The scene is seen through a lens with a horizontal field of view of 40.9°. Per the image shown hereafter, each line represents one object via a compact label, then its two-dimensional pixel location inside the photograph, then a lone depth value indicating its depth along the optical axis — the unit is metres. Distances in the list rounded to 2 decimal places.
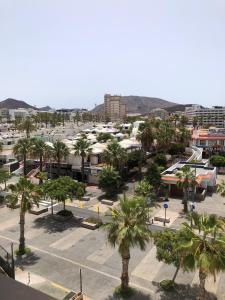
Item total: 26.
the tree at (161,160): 69.81
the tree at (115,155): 60.19
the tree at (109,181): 54.06
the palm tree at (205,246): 17.47
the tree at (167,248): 25.24
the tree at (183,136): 85.25
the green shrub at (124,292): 25.85
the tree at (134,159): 68.62
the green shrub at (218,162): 76.56
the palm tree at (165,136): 74.88
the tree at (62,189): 42.25
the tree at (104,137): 100.07
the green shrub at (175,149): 81.56
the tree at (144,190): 45.28
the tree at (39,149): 66.38
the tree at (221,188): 44.68
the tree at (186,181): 46.25
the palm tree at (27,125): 104.66
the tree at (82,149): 62.59
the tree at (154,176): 54.66
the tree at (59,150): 65.19
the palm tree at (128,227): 23.35
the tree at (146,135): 71.50
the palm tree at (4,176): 53.78
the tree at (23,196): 32.72
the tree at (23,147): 67.38
